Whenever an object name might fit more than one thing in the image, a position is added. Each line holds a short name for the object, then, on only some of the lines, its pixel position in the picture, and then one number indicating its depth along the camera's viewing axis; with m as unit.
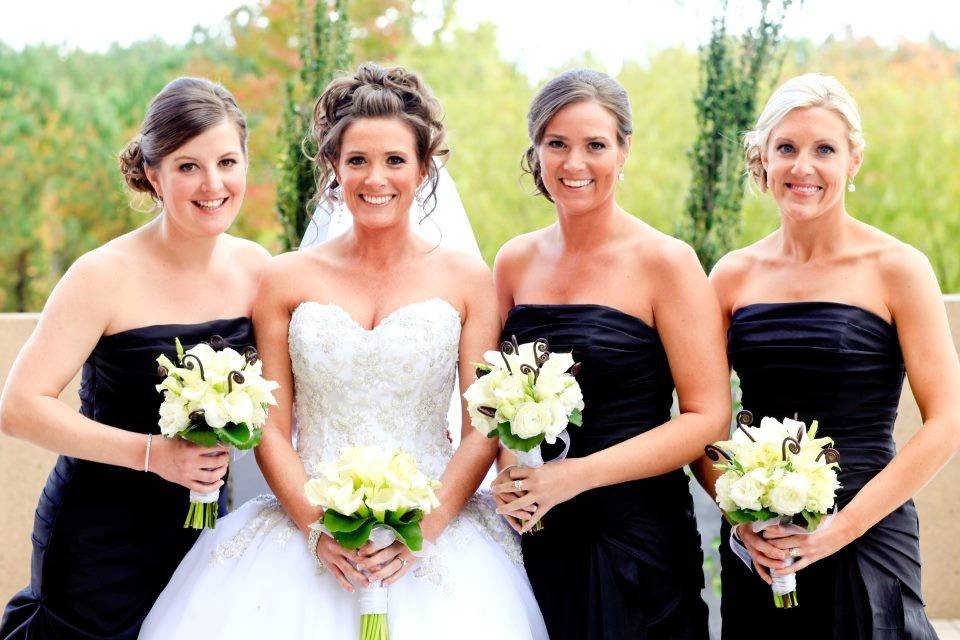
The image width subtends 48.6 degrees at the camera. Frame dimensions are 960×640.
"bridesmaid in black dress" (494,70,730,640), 3.40
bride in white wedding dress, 3.28
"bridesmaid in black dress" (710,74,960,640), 3.20
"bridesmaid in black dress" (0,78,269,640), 3.41
